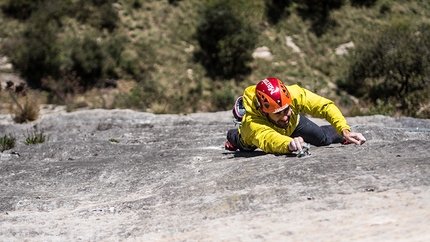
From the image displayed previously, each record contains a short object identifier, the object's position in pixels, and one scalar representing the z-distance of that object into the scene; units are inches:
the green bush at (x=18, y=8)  1384.1
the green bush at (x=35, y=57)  1176.2
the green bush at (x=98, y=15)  1398.9
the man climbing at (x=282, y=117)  205.5
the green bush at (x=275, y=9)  1534.2
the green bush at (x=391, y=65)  1120.2
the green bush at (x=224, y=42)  1311.5
